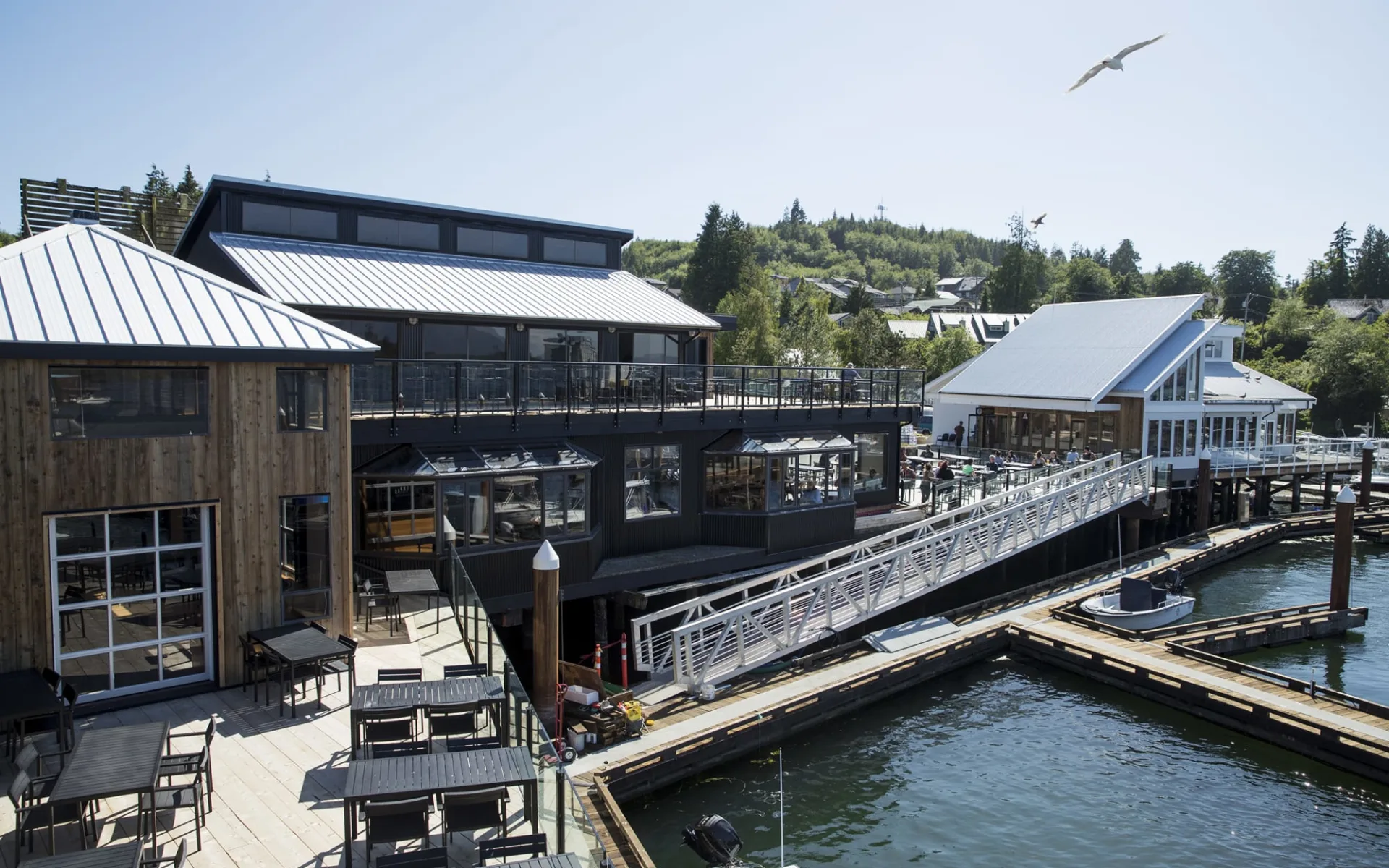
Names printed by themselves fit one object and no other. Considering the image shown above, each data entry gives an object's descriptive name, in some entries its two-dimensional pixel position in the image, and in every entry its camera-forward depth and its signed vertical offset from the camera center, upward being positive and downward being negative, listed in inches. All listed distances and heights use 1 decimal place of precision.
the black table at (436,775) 327.6 -139.1
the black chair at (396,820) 324.8 -150.1
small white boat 936.3 -215.4
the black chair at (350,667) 478.9 -145.2
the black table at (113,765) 319.3 -135.2
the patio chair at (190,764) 359.3 -145.4
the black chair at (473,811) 336.8 -152.0
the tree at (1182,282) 5280.5 +621.9
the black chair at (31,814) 318.7 -148.5
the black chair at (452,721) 417.1 -147.5
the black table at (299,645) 460.1 -129.6
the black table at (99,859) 276.1 -139.2
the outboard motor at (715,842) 481.1 -230.5
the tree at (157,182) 2349.3 +539.3
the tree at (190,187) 2242.7 +508.4
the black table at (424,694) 399.2 -133.6
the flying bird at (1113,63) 861.3 +307.7
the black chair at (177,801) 339.3 -153.2
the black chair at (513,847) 323.6 -157.4
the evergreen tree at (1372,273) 4165.8 +530.8
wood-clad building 453.7 -41.1
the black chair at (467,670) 468.4 -139.1
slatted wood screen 1031.0 +203.9
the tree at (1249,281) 5054.1 +605.7
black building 687.7 -17.5
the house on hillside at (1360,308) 3823.8 +352.6
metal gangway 715.4 -170.5
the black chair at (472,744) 402.0 -151.6
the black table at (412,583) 591.5 -123.3
